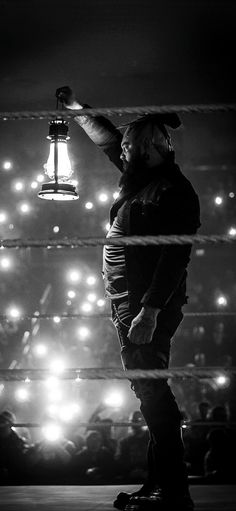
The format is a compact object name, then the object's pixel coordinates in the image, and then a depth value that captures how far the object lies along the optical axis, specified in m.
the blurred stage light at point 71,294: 12.41
